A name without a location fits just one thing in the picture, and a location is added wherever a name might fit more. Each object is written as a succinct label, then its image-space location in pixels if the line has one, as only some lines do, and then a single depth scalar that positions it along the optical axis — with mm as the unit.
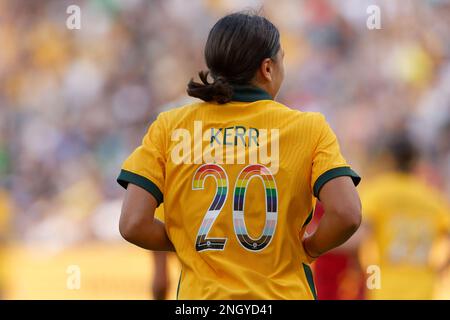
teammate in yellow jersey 10070
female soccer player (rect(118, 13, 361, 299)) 4605
